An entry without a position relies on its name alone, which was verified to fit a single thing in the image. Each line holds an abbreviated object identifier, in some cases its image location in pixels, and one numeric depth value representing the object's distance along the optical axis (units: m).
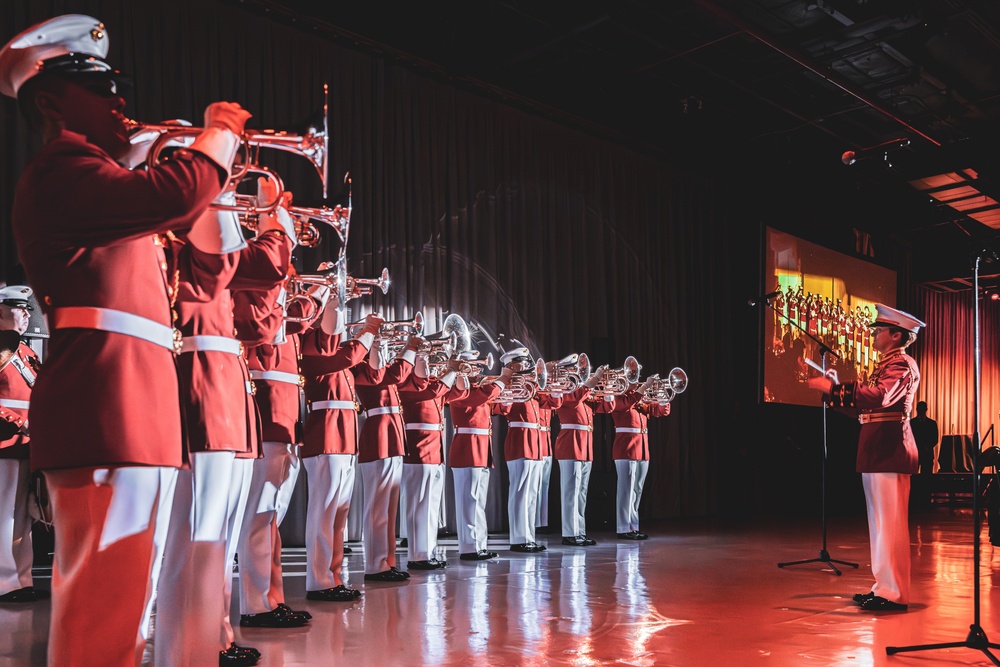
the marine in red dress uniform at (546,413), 8.67
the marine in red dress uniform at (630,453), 9.66
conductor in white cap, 5.34
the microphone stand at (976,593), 3.95
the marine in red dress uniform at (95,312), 2.07
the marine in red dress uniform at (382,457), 5.95
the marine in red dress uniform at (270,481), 4.34
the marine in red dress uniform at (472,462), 7.48
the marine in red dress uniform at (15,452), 5.28
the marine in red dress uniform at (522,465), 8.37
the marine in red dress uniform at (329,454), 5.06
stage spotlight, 4.49
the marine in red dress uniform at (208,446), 2.98
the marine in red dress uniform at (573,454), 9.05
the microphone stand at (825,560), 7.24
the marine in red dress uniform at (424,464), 6.67
